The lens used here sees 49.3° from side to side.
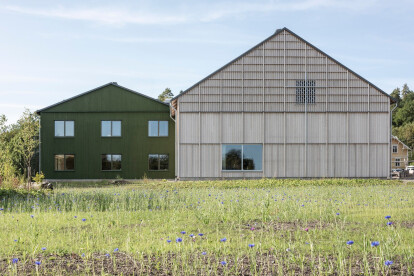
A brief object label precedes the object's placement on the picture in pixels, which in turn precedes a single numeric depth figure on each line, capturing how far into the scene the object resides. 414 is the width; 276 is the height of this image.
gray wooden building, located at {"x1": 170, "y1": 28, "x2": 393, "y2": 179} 27.70
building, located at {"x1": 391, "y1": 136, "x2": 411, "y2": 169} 73.75
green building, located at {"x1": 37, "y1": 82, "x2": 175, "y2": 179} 32.25
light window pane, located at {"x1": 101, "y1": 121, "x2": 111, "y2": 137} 32.53
